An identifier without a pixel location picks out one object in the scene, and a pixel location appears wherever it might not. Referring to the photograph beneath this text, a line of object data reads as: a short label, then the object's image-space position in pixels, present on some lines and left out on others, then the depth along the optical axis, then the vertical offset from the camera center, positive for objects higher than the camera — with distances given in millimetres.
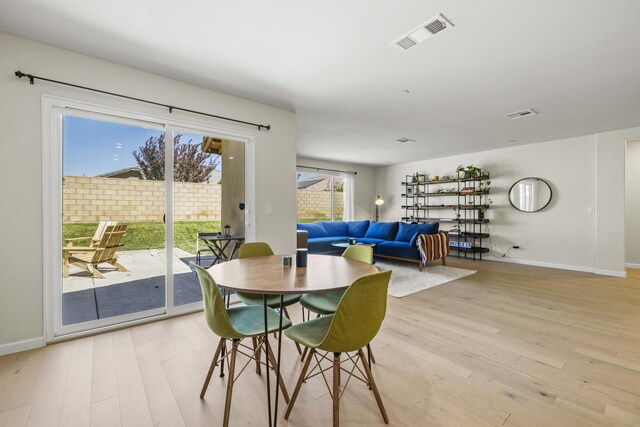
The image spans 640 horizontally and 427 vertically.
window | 7484 +457
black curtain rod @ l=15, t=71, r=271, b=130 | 2234 +1092
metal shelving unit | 6359 +146
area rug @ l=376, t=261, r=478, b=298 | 4020 -1056
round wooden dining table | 1420 -370
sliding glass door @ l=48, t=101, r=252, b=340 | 2529 +17
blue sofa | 5570 -514
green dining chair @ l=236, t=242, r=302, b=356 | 2164 -653
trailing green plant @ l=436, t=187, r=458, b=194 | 6914 +561
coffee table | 5884 -666
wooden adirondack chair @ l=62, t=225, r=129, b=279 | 2613 -378
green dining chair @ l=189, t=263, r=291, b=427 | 1450 -650
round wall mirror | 5633 +374
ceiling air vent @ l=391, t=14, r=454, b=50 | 2047 +1382
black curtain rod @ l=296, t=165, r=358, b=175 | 7248 +1188
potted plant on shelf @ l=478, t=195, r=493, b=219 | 6270 +177
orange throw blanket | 5195 -615
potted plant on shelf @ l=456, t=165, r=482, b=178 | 6334 +948
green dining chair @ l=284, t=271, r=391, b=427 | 1338 -542
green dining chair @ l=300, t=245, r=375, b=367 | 1995 -651
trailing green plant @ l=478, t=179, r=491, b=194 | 6352 +610
